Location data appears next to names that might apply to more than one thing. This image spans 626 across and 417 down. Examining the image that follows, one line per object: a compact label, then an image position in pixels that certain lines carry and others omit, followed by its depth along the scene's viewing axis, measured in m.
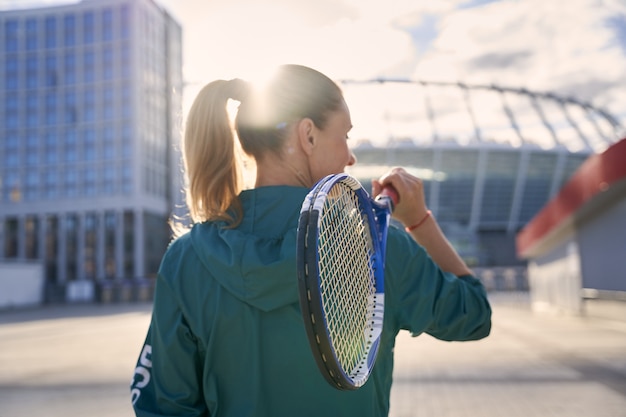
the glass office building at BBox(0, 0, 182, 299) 72.88
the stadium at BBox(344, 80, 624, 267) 70.69
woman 1.48
